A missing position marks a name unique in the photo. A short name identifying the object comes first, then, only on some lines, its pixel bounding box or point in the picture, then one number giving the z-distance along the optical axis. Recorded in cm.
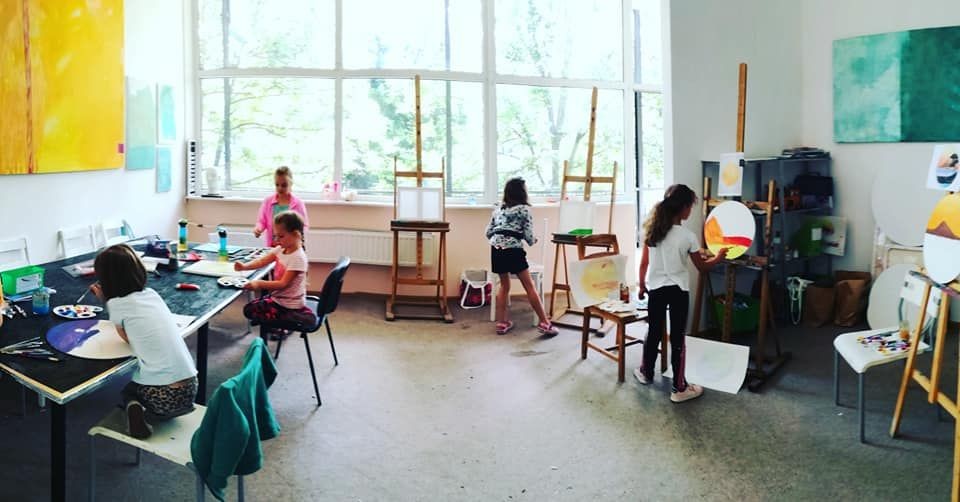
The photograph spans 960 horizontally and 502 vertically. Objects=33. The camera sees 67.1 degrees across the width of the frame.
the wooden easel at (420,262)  589
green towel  217
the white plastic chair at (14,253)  432
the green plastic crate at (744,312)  521
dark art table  231
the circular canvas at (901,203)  526
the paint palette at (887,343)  364
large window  654
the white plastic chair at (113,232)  516
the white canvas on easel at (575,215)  577
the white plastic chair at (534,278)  585
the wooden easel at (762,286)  444
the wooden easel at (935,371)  289
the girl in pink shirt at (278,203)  528
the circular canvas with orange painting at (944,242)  309
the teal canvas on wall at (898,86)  527
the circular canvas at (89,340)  259
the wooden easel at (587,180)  589
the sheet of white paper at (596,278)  483
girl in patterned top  539
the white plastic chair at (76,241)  480
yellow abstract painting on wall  425
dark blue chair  400
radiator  641
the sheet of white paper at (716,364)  422
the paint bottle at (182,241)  459
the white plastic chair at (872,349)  349
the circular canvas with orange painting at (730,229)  450
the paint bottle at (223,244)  437
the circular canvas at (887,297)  505
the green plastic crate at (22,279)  326
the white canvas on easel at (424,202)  609
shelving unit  535
